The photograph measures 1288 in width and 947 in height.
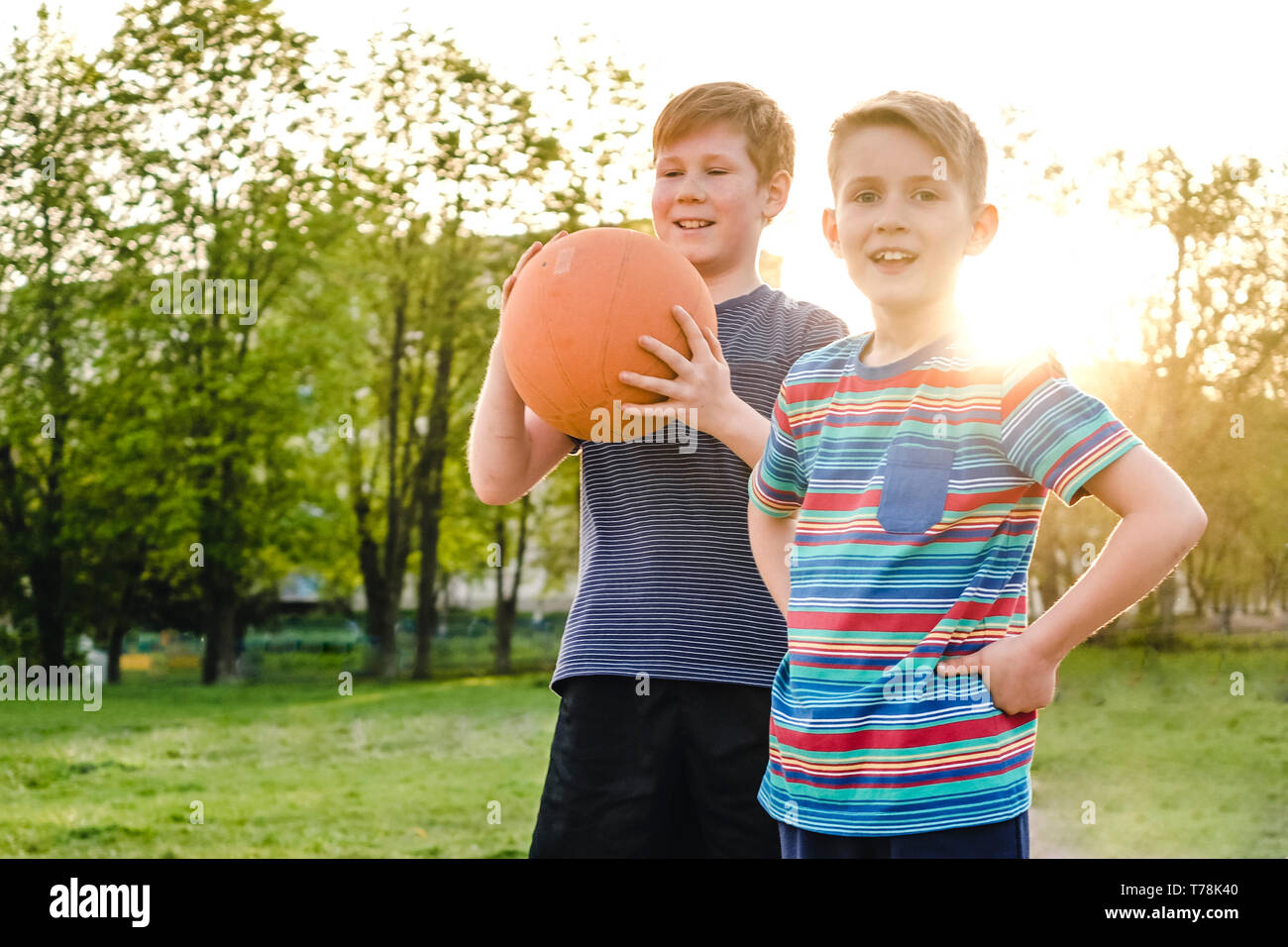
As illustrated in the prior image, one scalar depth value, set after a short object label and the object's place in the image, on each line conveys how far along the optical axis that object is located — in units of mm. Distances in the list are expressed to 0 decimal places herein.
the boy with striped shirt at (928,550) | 2131
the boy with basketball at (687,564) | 2973
